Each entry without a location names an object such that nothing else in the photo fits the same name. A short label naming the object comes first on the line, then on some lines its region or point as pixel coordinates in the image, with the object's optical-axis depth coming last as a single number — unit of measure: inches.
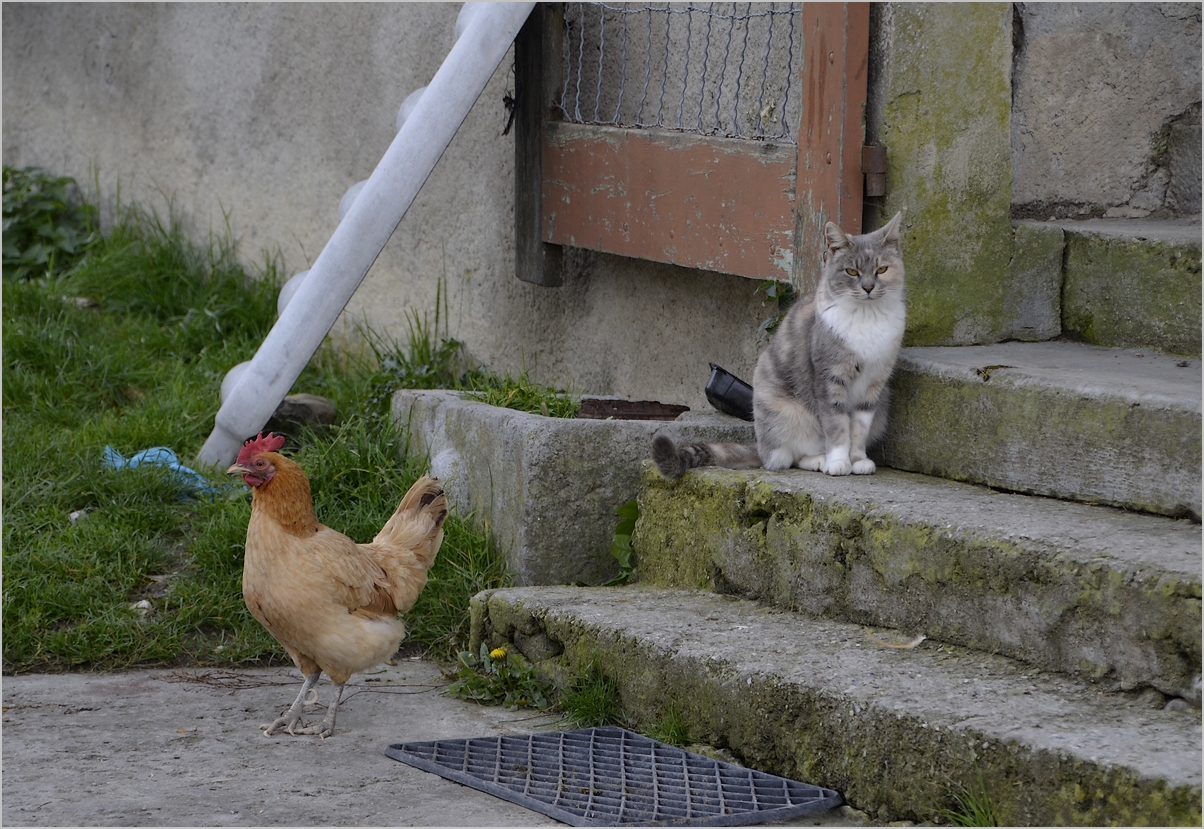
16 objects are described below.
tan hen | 138.6
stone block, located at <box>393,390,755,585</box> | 171.3
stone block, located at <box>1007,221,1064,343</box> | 169.3
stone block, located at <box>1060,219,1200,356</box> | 157.9
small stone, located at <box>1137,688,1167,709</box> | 112.3
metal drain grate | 117.7
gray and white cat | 154.6
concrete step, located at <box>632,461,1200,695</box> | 113.5
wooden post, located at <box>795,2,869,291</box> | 160.1
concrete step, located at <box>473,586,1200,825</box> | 102.7
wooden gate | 162.4
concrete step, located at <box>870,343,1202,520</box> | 129.0
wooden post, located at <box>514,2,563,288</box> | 211.9
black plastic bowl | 179.8
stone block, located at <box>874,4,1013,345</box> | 161.6
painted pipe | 192.7
